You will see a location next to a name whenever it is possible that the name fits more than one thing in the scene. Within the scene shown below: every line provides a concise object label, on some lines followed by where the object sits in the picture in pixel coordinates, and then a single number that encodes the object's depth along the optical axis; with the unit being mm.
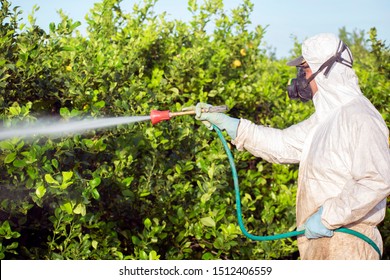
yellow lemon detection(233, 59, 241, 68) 5539
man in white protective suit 2934
